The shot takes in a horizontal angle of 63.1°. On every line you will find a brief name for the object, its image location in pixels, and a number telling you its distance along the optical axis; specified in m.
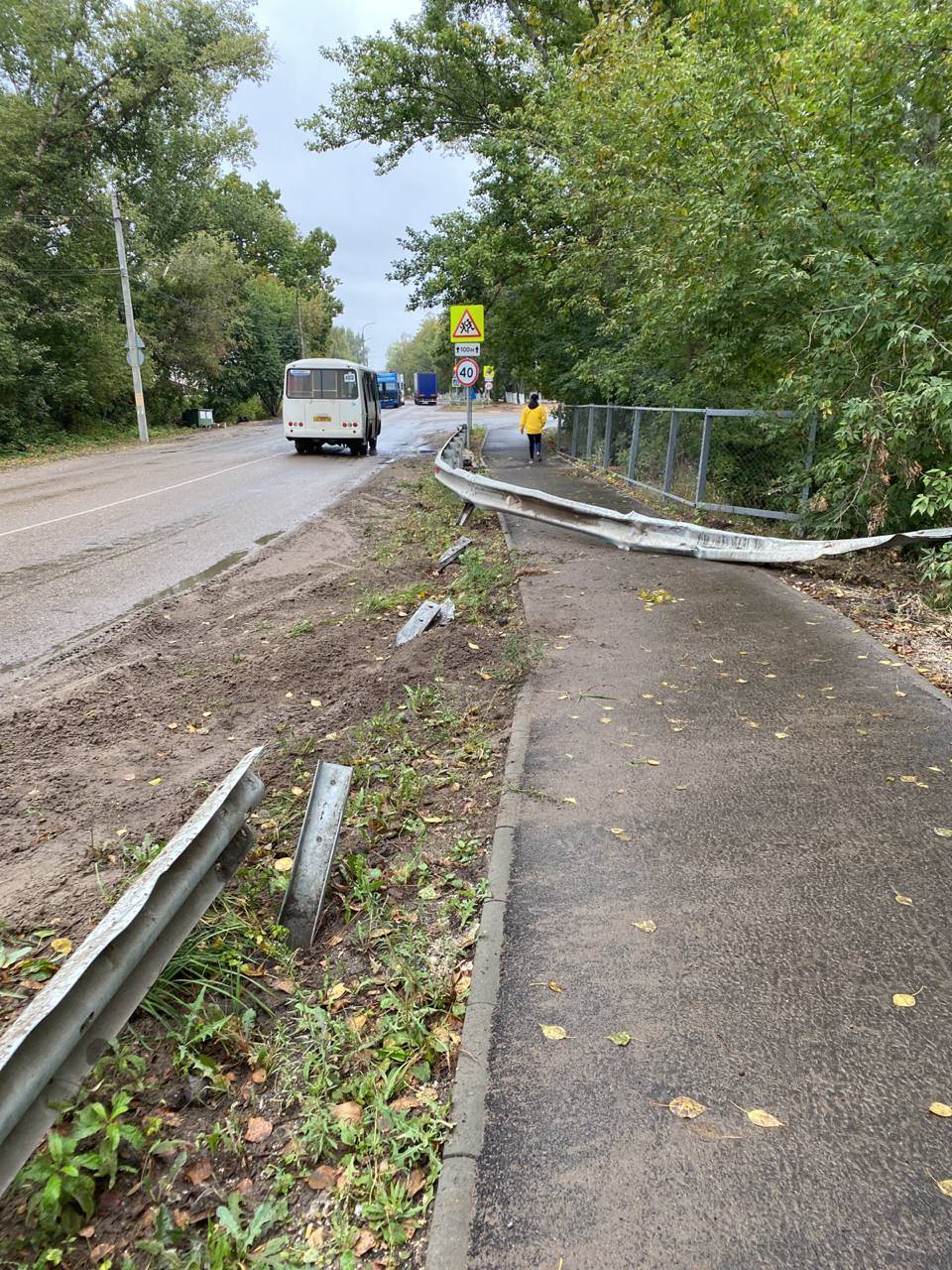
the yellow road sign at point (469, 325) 14.98
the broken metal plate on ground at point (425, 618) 6.44
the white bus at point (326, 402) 23.59
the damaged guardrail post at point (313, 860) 3.04
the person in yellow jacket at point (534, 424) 20.31
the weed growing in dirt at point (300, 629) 6.73
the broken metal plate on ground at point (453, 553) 9.14
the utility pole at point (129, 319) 27.74
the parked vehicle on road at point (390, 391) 70.38
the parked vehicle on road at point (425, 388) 80.44
